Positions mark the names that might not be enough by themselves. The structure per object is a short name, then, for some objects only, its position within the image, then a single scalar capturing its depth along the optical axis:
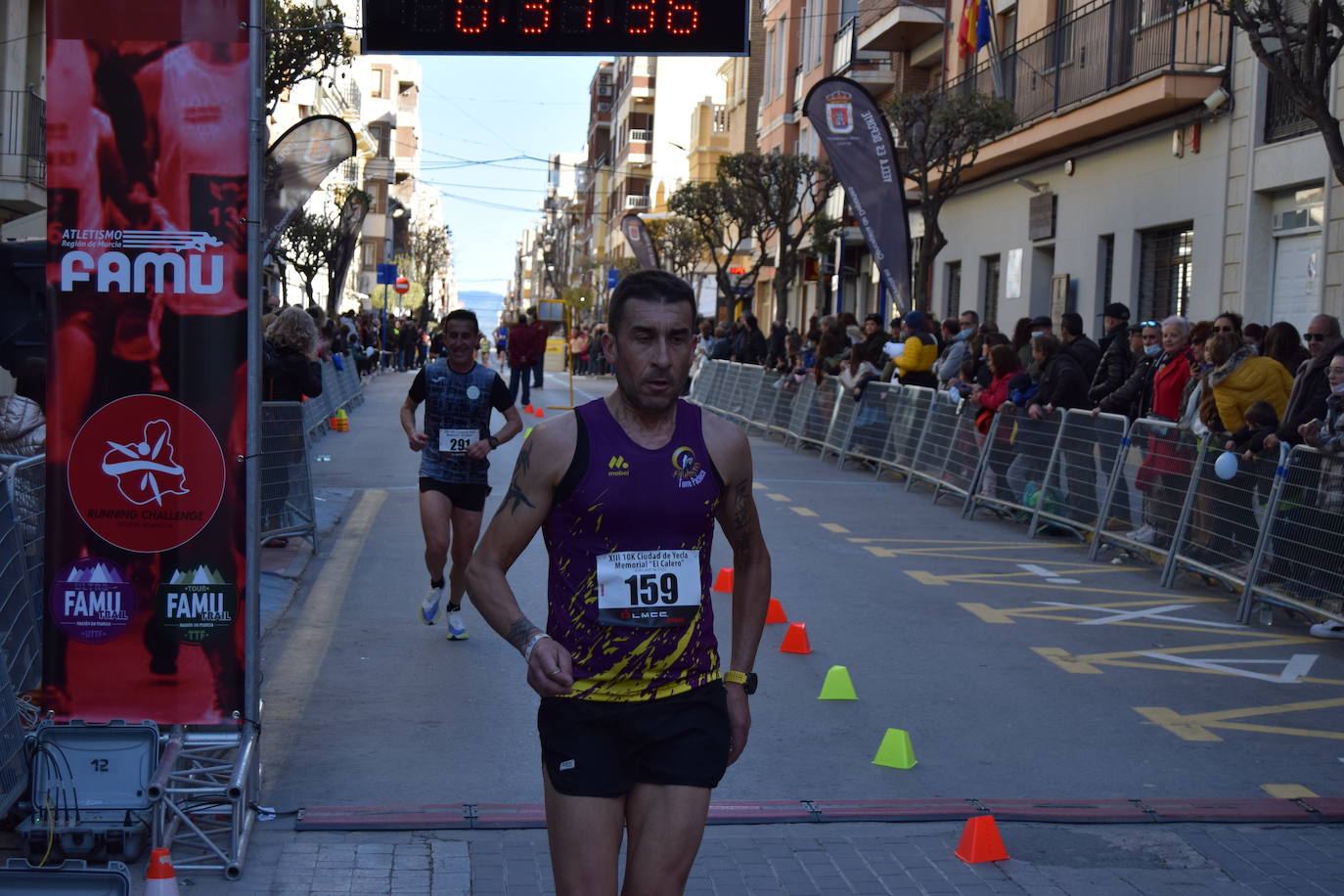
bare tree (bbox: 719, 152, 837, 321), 37.62
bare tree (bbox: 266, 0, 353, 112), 22.09
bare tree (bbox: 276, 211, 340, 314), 45.28
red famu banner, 5.29
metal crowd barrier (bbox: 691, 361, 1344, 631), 9.96
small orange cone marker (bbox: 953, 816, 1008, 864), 5.40
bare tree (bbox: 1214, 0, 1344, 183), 11.63
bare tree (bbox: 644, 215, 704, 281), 54.69
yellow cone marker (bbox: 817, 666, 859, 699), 7.75
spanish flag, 28.06
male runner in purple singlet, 3.58
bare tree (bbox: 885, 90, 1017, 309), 24.62
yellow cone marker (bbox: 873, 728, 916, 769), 6.55
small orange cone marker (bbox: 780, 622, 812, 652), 8.84
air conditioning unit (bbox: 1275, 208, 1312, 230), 19.17
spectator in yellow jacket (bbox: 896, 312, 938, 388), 19.00
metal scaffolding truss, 5.14
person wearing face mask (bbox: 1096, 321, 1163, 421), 13.80
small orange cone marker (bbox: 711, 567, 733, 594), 10.99
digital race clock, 8.20
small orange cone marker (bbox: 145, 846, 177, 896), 4.40
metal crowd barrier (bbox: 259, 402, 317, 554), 11.55
